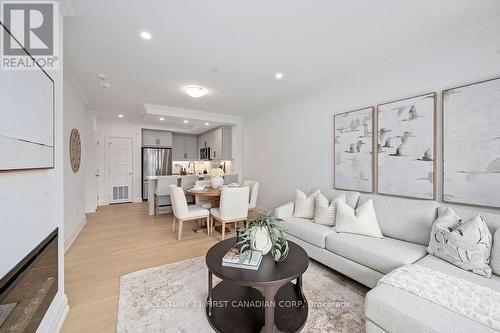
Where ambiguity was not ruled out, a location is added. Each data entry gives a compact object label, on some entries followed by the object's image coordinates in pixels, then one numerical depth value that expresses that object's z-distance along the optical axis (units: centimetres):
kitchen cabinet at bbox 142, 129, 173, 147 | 680
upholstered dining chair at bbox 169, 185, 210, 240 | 334
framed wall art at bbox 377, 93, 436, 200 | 230
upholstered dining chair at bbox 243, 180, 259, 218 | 424
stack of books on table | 156
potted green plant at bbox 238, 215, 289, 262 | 173
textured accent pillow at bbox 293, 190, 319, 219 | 310
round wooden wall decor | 340
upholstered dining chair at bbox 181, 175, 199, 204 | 498
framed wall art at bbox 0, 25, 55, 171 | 101
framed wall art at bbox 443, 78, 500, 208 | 190
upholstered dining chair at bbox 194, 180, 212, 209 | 427
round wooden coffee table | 141
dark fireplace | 100
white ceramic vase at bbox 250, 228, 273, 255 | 174
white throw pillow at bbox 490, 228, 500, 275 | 159
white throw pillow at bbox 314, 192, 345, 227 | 275
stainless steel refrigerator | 663
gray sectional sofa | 120
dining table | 373
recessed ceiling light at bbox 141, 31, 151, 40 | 208
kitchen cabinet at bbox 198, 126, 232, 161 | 608
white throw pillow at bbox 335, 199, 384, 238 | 234
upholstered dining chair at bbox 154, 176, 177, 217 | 479
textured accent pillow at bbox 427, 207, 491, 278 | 161
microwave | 702
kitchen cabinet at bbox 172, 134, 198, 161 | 771
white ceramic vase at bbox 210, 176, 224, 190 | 429
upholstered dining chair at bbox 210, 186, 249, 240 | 329
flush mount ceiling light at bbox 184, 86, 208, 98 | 343
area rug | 163
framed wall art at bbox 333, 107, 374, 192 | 286
